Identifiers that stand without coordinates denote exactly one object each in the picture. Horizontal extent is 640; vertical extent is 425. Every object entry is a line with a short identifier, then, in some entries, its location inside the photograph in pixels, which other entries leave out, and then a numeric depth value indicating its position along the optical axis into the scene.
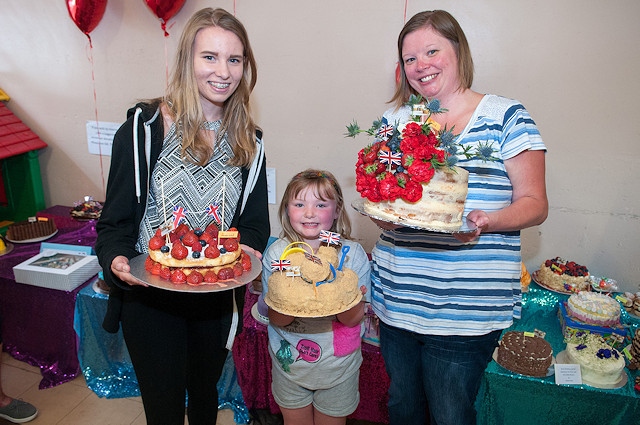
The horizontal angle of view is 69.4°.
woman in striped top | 1.49
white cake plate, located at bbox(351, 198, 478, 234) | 1.42
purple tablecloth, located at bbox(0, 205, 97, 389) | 3.06
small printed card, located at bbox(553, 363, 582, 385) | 2.17
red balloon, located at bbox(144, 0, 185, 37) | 3.16
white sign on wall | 3.86
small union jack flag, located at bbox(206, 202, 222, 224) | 1.71
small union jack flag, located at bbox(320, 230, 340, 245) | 1.82
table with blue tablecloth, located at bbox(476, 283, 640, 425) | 2.12
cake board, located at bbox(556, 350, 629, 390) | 2.13
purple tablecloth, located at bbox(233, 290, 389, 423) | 2.55
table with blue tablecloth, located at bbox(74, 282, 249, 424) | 2.94
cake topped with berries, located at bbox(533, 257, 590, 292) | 2.77
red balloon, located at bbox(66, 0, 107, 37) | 3.31
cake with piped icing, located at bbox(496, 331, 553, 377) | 2.20
